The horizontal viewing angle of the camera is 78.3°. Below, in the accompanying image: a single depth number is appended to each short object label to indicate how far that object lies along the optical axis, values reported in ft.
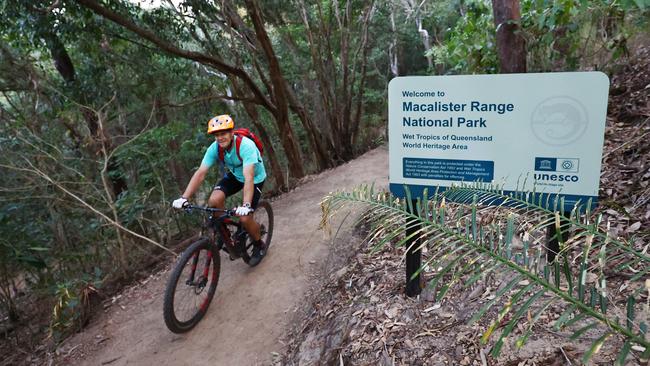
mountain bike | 11.53
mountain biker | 12.31
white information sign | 7.29
